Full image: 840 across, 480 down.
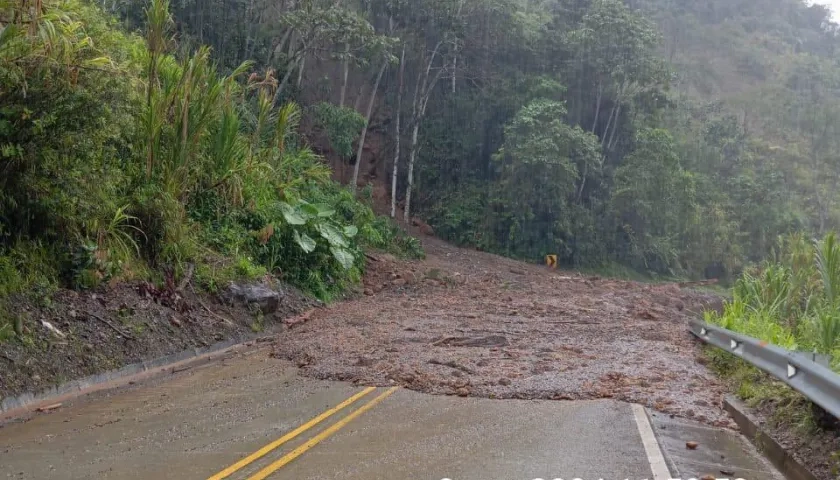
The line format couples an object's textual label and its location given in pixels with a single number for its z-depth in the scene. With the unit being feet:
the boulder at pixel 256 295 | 51.13
